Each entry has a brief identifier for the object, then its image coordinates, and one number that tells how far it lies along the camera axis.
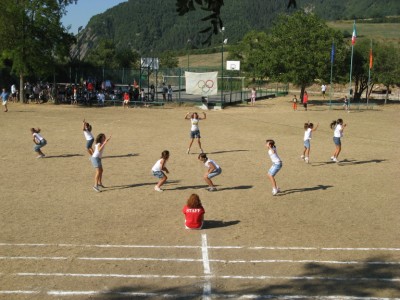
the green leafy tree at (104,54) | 72.14
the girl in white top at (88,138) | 17.68
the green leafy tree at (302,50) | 41.69
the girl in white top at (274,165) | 13.68
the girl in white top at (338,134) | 18.00
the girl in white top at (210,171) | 13.69
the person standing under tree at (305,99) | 38.01
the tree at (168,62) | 80.14
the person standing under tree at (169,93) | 40.28
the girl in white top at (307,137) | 17.98
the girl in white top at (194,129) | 19.62
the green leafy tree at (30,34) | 36.41
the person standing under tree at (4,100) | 33.25
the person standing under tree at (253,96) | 41.32
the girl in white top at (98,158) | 13.76
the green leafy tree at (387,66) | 44.53
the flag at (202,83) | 38.25
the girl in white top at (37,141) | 17.95
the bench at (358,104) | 41.74
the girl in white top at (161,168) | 13.57
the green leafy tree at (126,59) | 71.38
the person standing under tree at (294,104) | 38.89
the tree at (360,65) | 46.66
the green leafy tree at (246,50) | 74.49
